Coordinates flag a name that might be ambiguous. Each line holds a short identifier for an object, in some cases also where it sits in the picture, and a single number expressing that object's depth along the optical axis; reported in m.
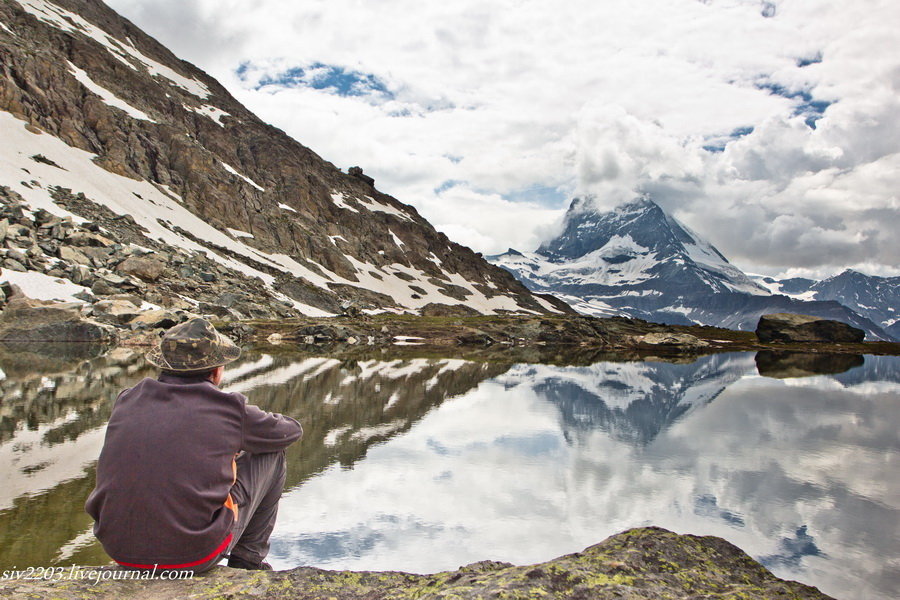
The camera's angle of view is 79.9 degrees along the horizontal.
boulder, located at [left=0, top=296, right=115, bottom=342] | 38.91
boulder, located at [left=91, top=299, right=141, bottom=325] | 45.75
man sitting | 4.05
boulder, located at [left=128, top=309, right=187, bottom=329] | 44.66
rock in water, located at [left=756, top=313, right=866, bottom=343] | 85.62
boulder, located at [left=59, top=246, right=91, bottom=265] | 54.72
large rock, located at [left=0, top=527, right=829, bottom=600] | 4.09
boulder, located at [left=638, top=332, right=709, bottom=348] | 72.88
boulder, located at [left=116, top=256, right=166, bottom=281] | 60.56
